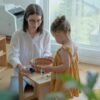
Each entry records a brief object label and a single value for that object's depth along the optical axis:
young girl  2.18
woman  2.57
